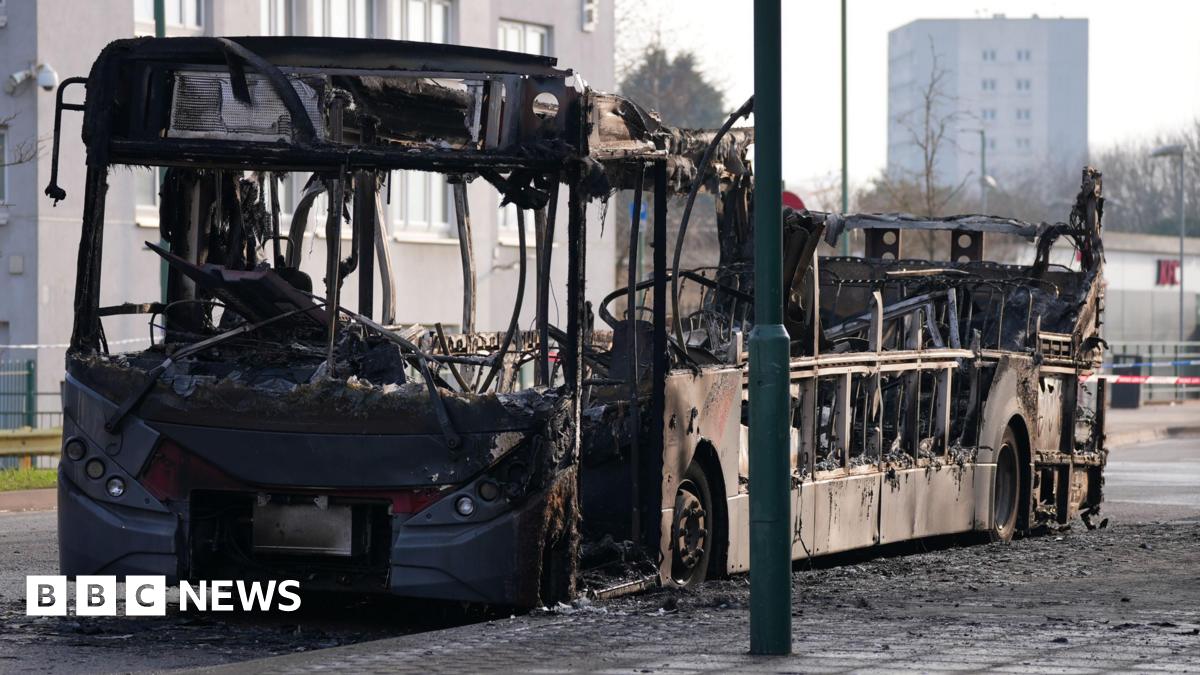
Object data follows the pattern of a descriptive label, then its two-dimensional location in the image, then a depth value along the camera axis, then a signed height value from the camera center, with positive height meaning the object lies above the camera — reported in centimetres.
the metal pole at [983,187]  5184 +103
